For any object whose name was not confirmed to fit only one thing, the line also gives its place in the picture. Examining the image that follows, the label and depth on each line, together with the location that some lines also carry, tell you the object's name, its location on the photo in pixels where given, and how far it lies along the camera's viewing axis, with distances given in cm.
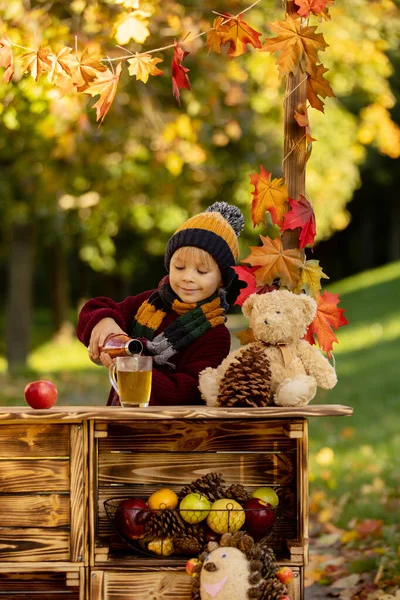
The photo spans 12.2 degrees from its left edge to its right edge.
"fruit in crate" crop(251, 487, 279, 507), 601
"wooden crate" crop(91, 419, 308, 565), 614
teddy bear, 583
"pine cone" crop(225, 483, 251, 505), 604
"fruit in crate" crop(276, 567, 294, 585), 567
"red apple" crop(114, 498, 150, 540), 589
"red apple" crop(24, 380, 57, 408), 583
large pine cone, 581
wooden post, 635
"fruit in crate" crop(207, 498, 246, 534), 588
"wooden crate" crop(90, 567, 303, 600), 581
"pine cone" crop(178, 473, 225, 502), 599
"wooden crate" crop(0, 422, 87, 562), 579
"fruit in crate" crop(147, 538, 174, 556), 591
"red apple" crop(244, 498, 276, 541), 583
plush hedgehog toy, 553
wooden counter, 564
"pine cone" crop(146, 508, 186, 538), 590
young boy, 630
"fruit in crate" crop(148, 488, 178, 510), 601
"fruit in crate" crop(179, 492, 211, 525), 589
